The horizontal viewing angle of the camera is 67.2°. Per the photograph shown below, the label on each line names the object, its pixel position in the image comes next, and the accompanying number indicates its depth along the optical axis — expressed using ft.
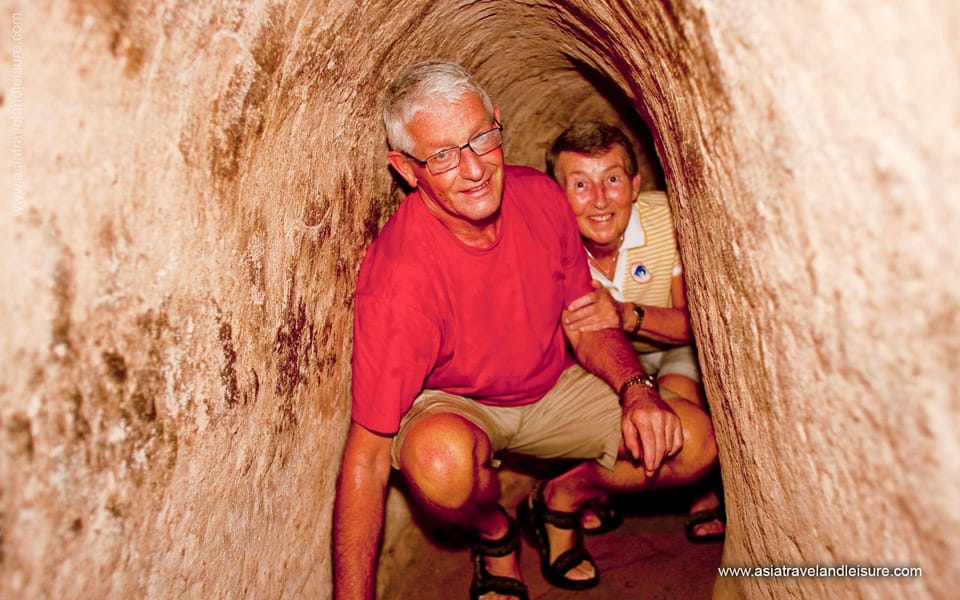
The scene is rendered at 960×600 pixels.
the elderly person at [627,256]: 9.87
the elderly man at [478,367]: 7.86
